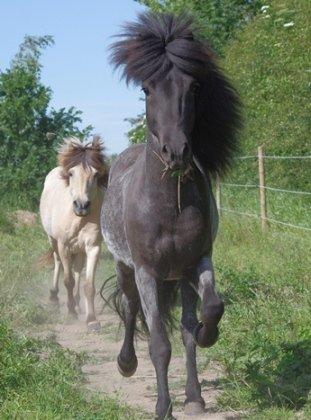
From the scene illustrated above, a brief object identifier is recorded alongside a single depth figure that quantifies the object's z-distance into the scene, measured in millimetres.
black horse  5770
